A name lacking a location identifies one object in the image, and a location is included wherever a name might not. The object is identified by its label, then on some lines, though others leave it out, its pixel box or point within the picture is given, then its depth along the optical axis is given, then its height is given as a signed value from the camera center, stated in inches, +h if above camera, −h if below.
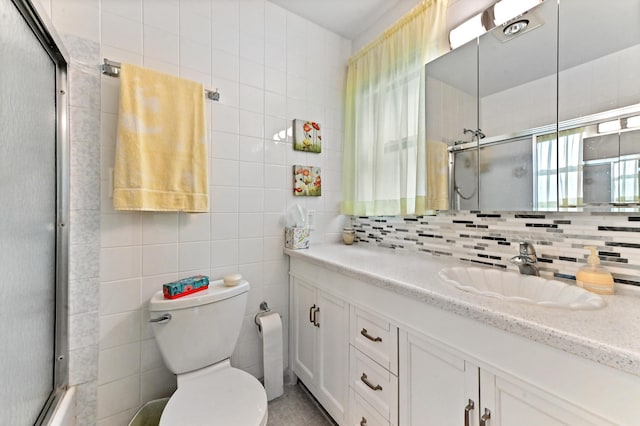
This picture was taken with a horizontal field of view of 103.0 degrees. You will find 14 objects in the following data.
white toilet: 36.8 -27.3
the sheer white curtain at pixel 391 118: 55.7 +23.9
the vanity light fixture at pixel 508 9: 41.5 +34.6
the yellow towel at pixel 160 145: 45.3 +12.6
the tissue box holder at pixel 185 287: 45.4 -14.1
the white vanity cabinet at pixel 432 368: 22.0 -18.3
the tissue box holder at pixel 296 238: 64.5 -6.8
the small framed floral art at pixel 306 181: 68.1 +8.3
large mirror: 33.3 +16.1
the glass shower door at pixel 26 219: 29.9 -1.3
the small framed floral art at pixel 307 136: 68.2 +20.7
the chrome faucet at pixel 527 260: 39.4 -7.5
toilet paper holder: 61.3 -24.7
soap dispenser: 32.2 -8.5
